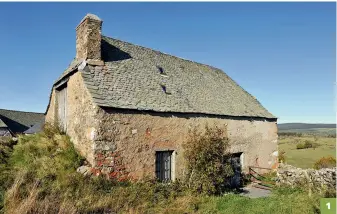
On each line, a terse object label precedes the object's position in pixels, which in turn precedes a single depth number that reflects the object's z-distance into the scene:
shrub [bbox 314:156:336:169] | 31.07
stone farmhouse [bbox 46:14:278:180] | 10.77
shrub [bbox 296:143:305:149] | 47.74
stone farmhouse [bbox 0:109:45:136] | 47.53
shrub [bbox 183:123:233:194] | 11.48
